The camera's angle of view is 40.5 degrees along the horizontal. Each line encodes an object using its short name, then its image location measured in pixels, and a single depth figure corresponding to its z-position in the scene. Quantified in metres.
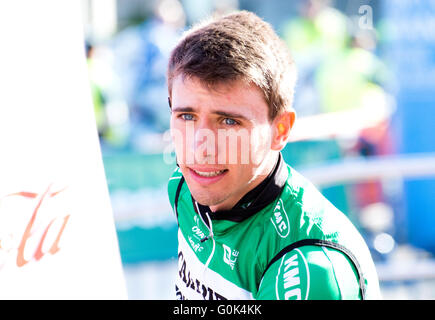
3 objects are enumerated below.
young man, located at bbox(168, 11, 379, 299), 1.92
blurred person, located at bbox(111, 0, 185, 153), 8.34
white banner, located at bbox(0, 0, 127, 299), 2.19
